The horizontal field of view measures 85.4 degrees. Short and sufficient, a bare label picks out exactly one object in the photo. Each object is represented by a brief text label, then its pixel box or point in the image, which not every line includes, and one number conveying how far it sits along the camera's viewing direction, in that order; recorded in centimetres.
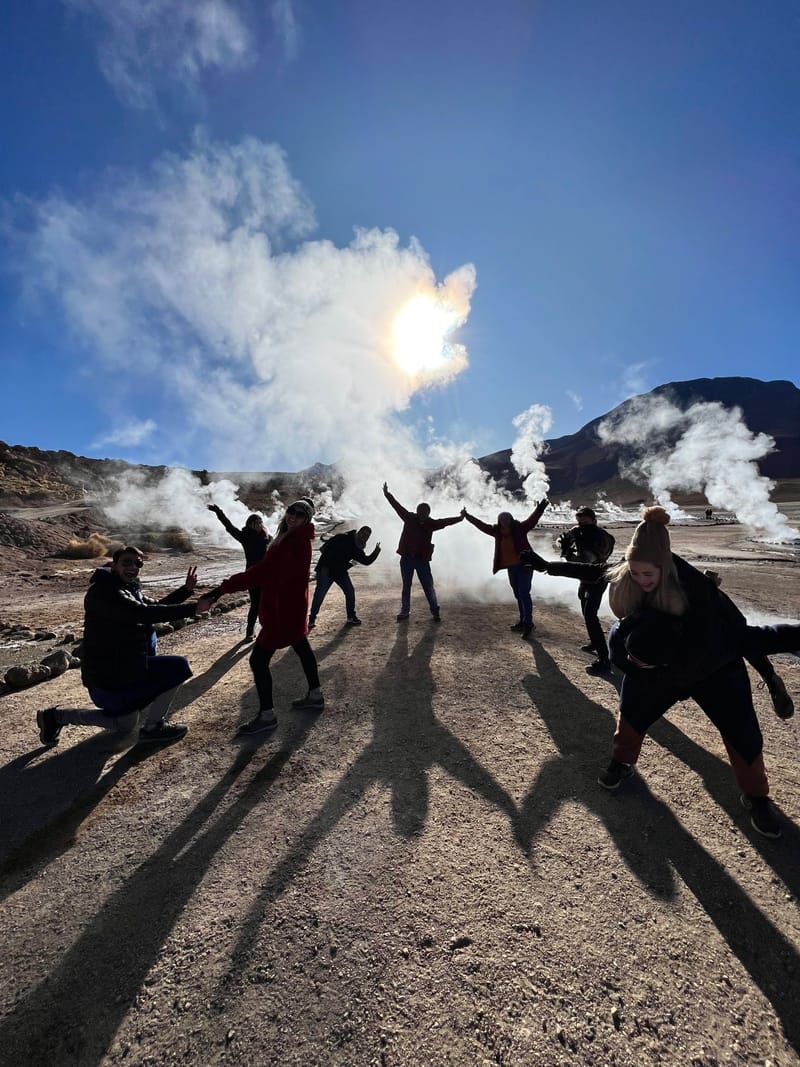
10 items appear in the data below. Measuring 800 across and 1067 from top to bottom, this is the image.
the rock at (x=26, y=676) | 556
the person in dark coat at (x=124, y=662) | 377
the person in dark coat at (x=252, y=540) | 738
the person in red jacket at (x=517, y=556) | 721
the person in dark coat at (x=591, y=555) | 574
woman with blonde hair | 273
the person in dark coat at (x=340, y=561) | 802
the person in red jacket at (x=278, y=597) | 422
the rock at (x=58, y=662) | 607
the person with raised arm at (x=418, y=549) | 827
